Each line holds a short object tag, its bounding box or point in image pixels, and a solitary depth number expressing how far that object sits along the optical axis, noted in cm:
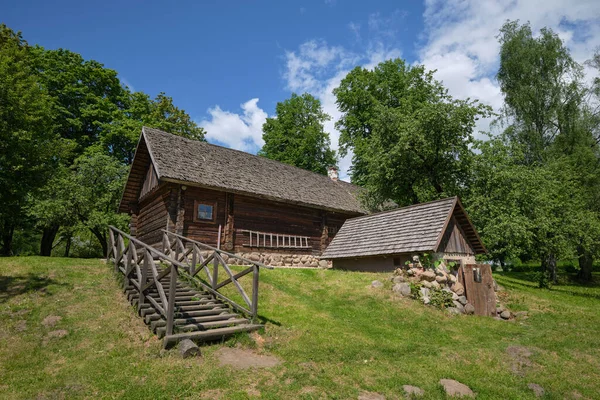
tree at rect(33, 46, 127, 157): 2906
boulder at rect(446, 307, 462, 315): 1218
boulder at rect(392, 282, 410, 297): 1269
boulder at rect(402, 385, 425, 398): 611
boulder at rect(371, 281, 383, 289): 1334
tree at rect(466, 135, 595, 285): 1903
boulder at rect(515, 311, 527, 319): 1284
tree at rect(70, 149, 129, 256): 2259
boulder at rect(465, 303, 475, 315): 1261
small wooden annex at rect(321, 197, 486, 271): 1433
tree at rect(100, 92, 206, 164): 2942
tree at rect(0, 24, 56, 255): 1841
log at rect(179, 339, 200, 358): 688
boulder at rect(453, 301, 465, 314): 1257
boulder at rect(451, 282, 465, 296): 1299
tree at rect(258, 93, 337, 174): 3916
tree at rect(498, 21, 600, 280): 2497
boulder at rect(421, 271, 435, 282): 1309
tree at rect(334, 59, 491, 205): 2127
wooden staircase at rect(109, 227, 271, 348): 766
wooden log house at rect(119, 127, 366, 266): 1684
